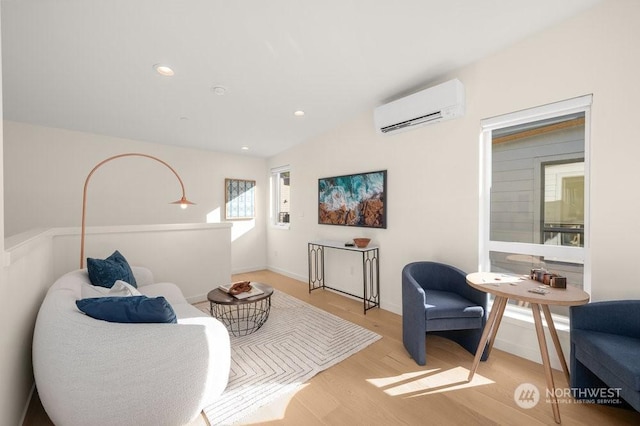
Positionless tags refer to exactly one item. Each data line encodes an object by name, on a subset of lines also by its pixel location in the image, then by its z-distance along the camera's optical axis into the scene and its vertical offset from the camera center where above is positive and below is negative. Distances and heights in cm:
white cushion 185 -59
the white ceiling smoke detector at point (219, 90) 274 +127
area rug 178 -128
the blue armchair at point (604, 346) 140 -80
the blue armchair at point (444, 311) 215 -84
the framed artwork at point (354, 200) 337 +14
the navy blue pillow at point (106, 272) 228 -56
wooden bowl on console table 339 -42
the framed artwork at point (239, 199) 508 +23
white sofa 125 -81
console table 329 -83
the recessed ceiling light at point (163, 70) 236 +129
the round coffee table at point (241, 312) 245 -124
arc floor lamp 266 -37
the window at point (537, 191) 212 +17
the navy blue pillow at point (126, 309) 147 -57
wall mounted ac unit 252 +106
